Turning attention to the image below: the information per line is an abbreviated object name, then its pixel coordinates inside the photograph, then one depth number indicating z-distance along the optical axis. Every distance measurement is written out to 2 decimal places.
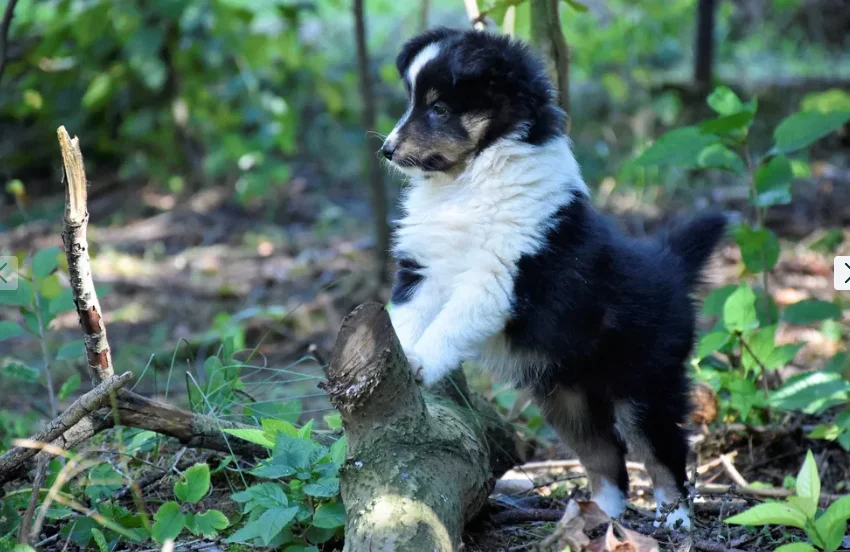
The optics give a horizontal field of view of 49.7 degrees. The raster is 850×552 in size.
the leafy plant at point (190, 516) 2.40
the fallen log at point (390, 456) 2.22
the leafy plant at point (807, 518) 2.19
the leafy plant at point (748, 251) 3.63
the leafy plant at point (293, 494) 2.40
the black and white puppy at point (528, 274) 2.87
